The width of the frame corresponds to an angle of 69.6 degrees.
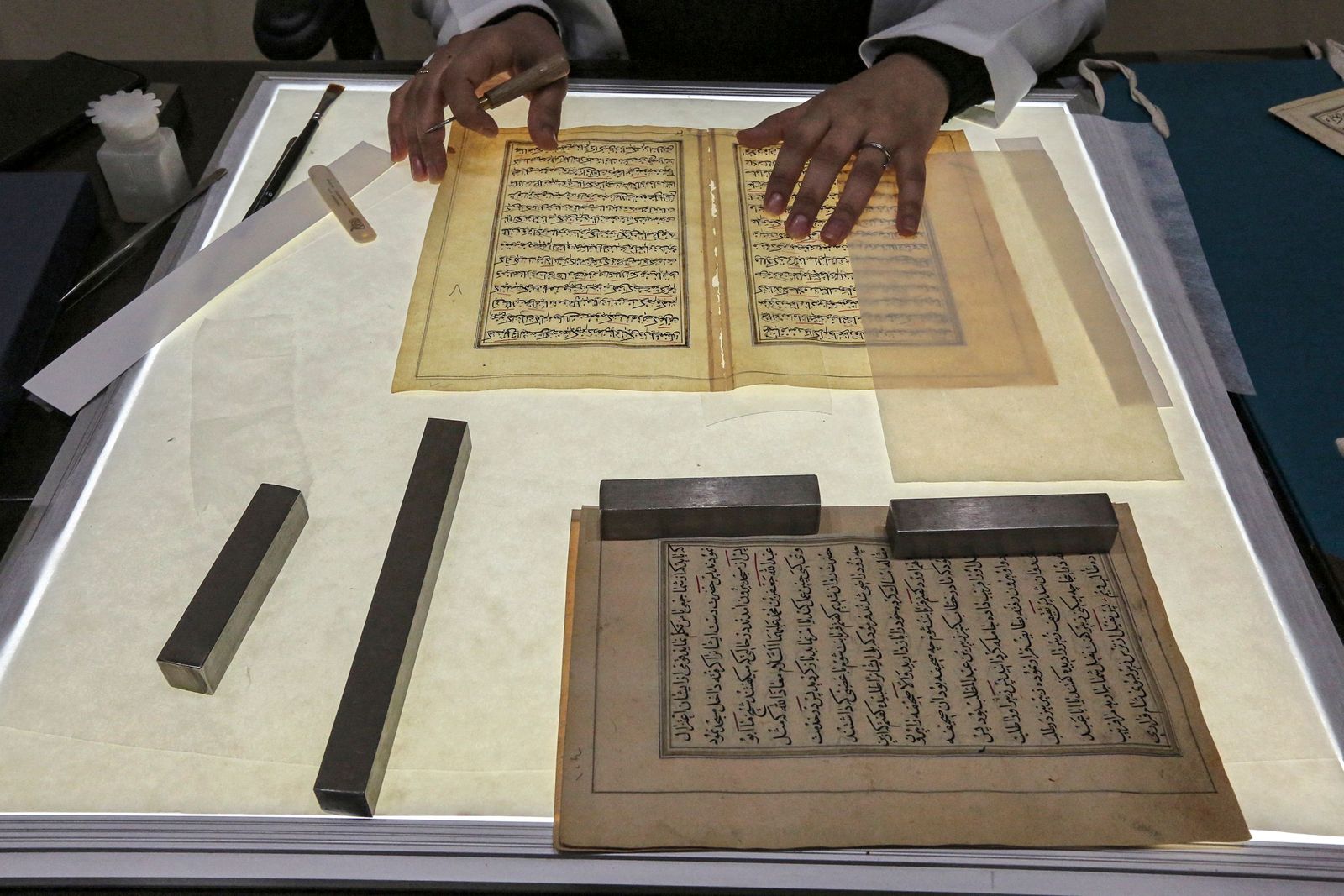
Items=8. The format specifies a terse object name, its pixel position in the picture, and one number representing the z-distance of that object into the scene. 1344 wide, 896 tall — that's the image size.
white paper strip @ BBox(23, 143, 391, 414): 0.79
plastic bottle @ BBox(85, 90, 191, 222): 0.93
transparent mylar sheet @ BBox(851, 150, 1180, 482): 0.74
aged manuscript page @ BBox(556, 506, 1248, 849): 0.54
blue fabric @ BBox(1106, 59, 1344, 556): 0.76
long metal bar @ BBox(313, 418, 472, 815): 0.54
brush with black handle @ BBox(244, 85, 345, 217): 0.96
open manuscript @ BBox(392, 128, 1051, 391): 0.81
